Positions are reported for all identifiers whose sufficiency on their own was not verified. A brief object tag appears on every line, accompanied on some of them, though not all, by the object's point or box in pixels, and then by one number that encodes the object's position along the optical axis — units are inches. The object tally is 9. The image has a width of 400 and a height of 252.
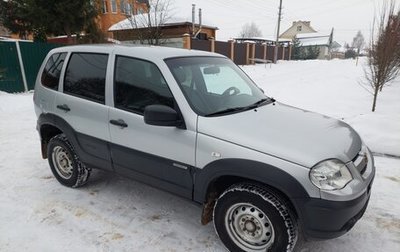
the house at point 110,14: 1114.4
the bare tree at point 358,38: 3913.4
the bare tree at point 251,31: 4014.3
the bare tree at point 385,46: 328.6
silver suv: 91.0
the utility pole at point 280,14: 1315.2
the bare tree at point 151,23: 606.2
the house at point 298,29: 2991.4
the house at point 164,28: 637.3
